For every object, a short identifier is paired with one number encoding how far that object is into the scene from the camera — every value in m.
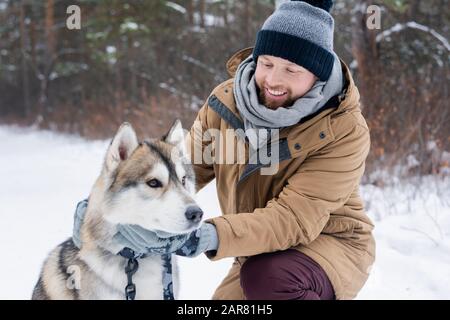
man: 1.97
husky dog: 1.85
